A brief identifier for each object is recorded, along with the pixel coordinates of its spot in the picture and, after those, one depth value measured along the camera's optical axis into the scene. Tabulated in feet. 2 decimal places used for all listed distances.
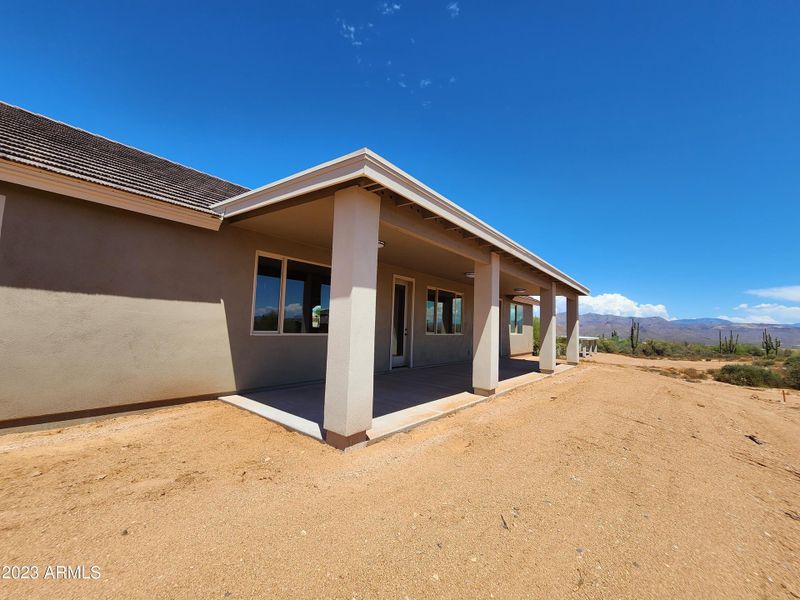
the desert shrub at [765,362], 50.28
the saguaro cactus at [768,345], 71.98
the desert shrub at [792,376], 34.61
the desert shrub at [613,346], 71.05
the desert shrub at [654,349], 65.92
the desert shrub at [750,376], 35.10
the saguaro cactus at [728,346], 72.43
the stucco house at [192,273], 12.16
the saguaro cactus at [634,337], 72.23
